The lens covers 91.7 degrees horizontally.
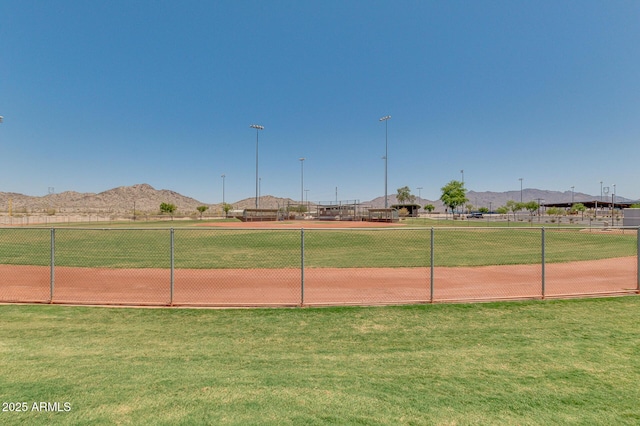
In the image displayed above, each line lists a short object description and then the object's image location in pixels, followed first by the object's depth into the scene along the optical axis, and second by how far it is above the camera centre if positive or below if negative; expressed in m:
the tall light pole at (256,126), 67.94 +18.94
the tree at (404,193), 162.75 +10.91
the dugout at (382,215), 61.12 -0.28
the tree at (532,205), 111.95 +3.50
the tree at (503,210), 125.31 +1.86
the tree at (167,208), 119.75 +1.62
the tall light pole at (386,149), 63.50 +13.54
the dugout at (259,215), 62.44 -0.44
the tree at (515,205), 124.09 +3.90
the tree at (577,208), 103.52 +2.37
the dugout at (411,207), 99.12 +2.24
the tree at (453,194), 95.12 +6.26
